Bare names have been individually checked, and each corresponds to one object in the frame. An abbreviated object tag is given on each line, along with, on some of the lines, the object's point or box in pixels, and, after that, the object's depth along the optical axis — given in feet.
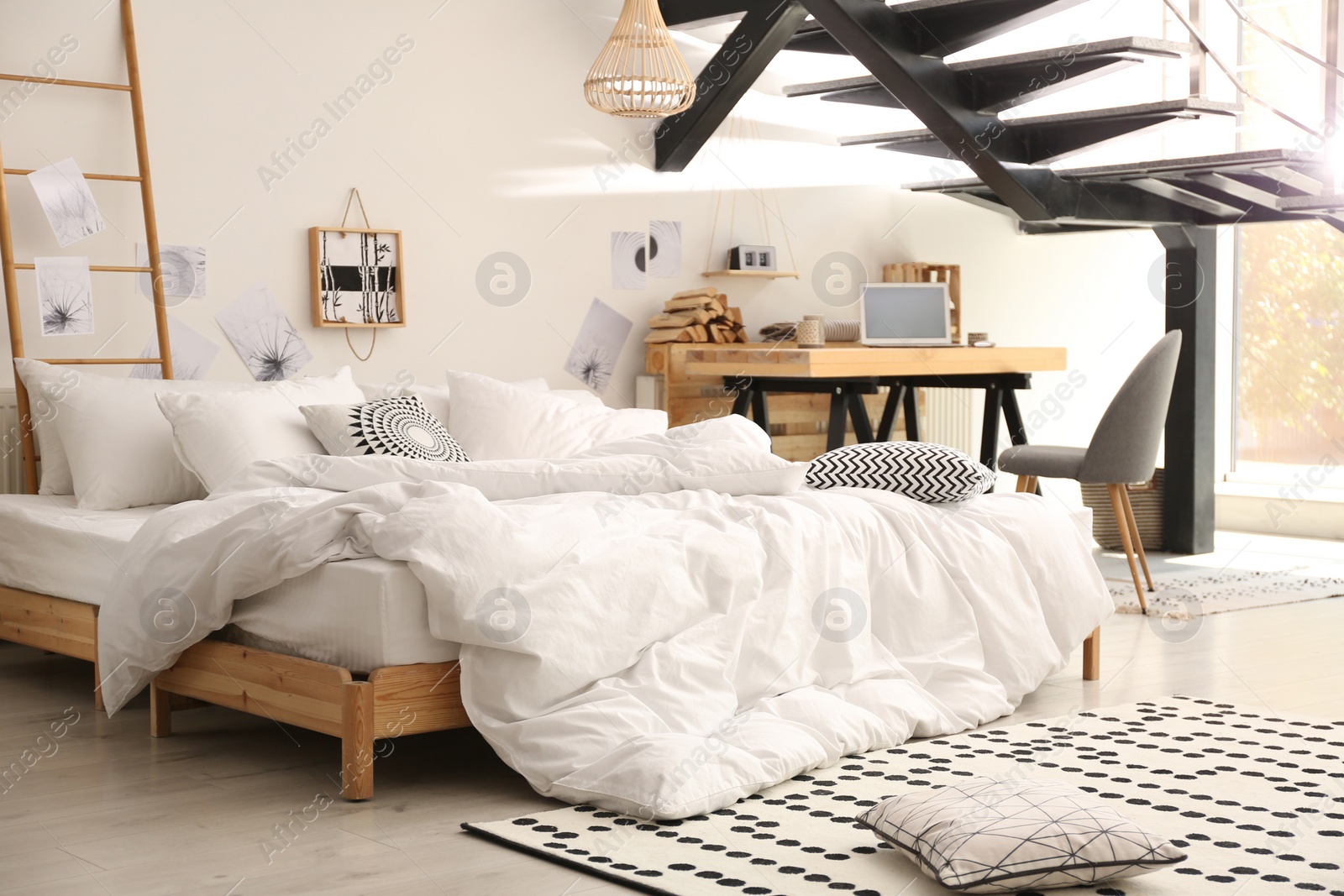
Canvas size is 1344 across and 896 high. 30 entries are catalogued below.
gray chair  15.46
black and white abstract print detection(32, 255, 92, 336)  13.88
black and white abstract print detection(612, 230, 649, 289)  18.30
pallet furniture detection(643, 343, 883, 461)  18.17
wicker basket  19.98
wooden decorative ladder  13.37
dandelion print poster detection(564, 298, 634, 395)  17.97
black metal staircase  14.83
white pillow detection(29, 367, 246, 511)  12.50
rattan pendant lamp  14.65
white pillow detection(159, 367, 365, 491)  12.11
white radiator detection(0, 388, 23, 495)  13.55
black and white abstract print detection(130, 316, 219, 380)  14.57
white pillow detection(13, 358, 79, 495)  13.01
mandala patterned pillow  11.89
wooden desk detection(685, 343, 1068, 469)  16.74
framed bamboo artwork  15.74
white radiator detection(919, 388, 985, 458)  21.15
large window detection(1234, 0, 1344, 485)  21.74
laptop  19.03
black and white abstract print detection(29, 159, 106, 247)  13.87
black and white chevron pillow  11.16
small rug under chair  15.48
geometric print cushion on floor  6.48
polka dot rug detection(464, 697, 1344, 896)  6.77
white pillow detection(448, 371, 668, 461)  13.84
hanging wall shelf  19.01
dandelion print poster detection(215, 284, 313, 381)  15.16
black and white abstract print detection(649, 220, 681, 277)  18.70
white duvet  8.26
